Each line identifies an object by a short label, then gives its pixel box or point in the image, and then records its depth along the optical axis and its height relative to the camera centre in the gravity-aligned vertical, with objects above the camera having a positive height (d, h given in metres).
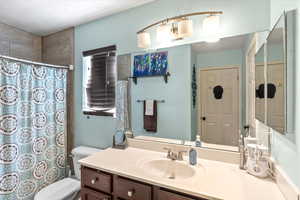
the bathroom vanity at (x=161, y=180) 0.94 -0.51
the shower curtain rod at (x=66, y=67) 2.08 +0.44
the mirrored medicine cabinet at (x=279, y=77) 0.81 +0.12
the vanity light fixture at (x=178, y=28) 1.38 +0.62
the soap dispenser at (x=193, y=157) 1.30 -0.45
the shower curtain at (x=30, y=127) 1.70 -0.31
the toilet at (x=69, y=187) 1.66 -0.93
